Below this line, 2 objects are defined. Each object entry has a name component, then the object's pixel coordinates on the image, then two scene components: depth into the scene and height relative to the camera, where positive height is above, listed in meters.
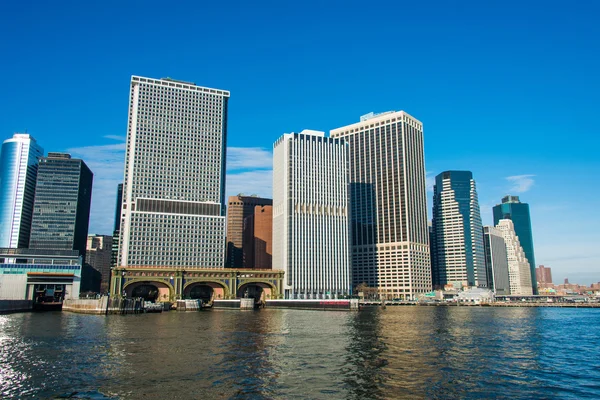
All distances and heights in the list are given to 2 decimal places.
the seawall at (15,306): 148.62 -5.72
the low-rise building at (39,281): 180.12 +2.85
